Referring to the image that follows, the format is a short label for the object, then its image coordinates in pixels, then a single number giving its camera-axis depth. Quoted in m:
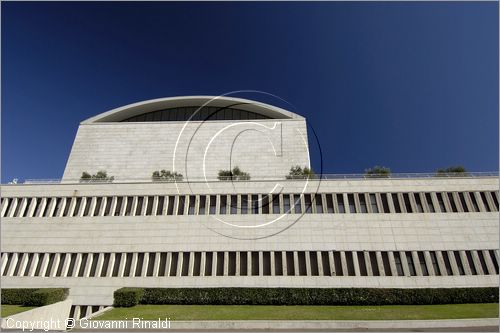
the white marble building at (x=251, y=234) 26.94
